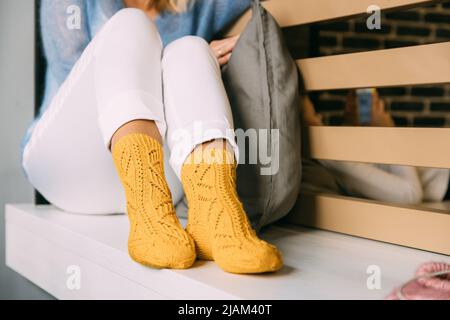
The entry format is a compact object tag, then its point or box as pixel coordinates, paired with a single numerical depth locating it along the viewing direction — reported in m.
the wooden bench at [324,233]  0.75
